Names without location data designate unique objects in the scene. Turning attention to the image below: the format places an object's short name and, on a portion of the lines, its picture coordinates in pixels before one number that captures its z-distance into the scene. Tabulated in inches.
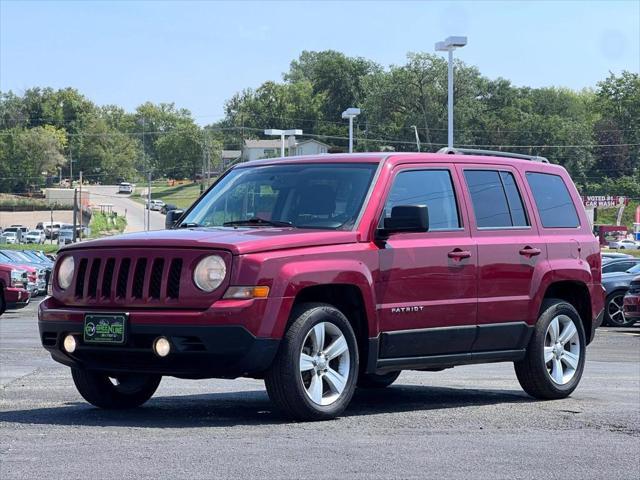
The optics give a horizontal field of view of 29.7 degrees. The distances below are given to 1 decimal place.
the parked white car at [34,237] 3907.5
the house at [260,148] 5772.6
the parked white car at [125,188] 6131.9
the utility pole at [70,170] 6373.0
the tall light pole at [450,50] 1285.7
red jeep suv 307.4
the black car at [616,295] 970.7
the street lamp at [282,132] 1667.4
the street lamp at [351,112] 1528.5
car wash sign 4653.1
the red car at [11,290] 1081.4
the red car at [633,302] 888.9
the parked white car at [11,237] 3780.0
